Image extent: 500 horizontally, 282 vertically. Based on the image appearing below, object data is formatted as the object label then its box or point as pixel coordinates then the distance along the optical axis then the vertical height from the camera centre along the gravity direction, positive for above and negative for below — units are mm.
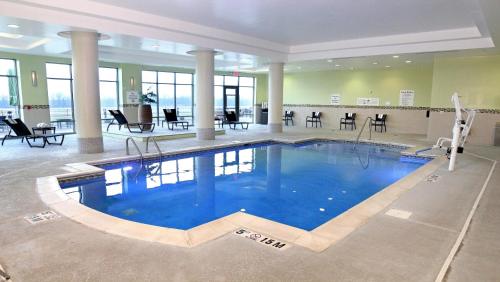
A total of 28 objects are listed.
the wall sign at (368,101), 14233 +1
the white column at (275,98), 12440 +65
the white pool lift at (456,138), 6160 -660
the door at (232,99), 17352 +0
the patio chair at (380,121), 13883 -835
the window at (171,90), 14695 +375
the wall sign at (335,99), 15359 +77
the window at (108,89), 13438 +325
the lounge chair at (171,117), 12883 -753
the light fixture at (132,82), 13884 +645
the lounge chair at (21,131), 8648 -946
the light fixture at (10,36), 9661 +1761
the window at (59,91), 11891 +195
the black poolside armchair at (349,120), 14691 -868
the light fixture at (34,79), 11234 +572
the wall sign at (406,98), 13289 +158
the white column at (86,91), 7172 +122
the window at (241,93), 17188 +351
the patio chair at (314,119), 15923 -903
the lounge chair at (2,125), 11088 -1079
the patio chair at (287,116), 17027 -843
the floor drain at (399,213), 3773 -1303
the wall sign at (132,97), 13926 +14
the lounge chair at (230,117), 13828 -777
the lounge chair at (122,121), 11745 -858
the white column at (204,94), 9898 +138
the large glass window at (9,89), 10789 +207
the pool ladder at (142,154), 7277 -1279
